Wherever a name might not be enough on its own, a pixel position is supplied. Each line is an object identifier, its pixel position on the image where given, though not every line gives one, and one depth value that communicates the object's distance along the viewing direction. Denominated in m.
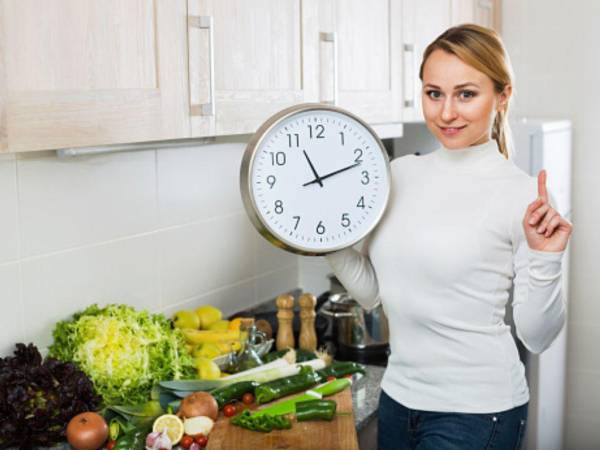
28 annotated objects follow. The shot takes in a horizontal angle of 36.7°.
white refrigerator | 3.06
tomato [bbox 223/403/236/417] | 1.98
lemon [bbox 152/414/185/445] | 1.85
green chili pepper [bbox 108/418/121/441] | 1.85
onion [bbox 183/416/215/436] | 1.88
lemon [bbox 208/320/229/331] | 2.47
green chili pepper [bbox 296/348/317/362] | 2.37
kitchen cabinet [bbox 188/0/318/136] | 1.85
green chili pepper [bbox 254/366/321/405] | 2.07
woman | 1.59
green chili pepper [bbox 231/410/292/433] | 1.88
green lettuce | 2.01
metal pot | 2.50
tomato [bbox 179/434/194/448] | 1.84
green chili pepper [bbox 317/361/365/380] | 2.24
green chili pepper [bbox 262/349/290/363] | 2.34
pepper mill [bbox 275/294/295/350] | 2.49
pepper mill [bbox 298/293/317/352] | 2.50
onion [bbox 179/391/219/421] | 1.92
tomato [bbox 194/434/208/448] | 1.85
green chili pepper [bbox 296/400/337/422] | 1.93
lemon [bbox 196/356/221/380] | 2.18
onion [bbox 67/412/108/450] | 1.78
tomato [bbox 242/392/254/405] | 2.06
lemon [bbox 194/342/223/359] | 2.29
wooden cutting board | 1.82
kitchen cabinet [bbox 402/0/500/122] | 2.74
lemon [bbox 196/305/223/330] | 2.50
